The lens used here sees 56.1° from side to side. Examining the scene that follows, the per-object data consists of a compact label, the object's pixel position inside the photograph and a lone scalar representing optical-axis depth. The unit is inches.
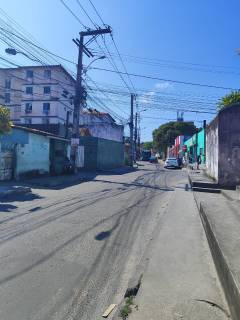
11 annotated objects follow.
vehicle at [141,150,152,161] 1999.9
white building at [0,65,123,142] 1658.1
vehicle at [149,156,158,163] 1787.0
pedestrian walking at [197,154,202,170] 911.3
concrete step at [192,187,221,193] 358.4
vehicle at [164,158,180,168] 1119.7
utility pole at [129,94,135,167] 1237.4
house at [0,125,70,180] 502.9
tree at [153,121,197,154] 2102.7
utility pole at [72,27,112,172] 646.9
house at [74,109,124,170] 891.3
